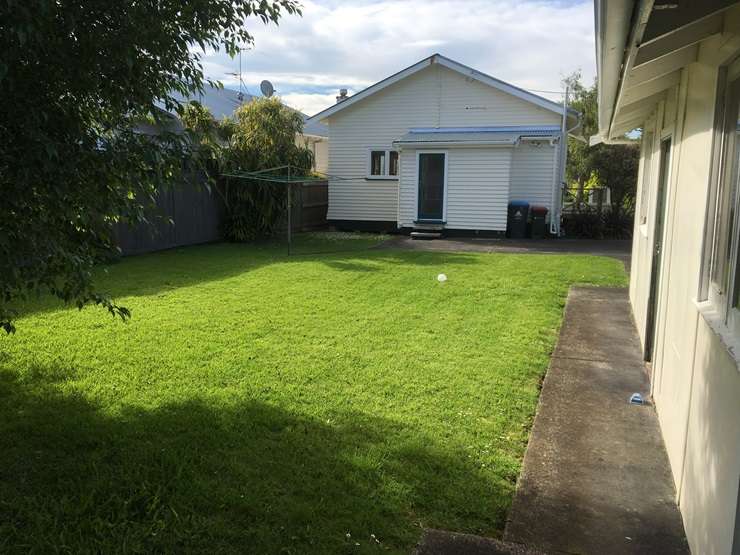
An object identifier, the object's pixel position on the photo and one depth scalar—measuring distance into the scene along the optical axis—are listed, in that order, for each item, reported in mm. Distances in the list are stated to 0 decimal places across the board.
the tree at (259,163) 15750
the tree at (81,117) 2643
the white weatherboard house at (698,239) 2465
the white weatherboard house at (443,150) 17906
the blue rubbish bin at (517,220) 17938
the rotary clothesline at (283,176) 13859
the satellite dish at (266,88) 23512
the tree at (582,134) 21378
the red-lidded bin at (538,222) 17906
